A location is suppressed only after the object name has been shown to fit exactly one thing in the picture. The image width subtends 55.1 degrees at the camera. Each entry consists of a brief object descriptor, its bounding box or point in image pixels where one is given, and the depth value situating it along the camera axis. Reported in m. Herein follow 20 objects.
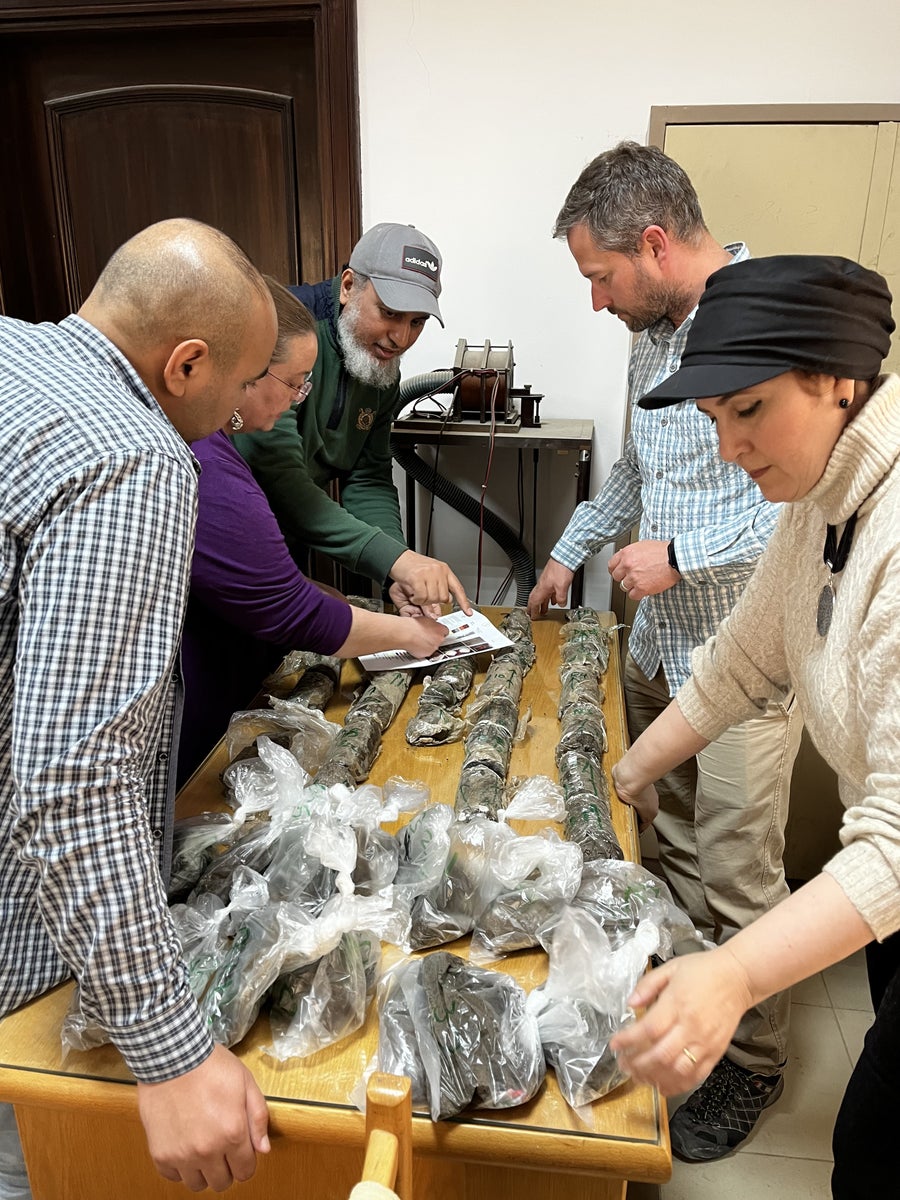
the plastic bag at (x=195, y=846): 1.15
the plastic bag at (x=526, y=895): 1.08
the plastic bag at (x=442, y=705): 1.63
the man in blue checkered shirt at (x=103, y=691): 0.78
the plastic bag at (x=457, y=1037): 0.87
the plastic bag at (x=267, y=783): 1.29
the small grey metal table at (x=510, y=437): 2.58
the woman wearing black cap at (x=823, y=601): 0.82
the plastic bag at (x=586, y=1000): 0.88
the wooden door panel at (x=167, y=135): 2.78
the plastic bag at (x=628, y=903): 1.07
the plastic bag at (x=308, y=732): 1.57
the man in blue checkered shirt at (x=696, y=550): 1.74
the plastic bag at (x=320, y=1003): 0.95
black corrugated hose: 2.86
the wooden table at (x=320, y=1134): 0.85
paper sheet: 1.89
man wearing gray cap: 1.95
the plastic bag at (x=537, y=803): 1.35
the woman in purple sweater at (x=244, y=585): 1.53
